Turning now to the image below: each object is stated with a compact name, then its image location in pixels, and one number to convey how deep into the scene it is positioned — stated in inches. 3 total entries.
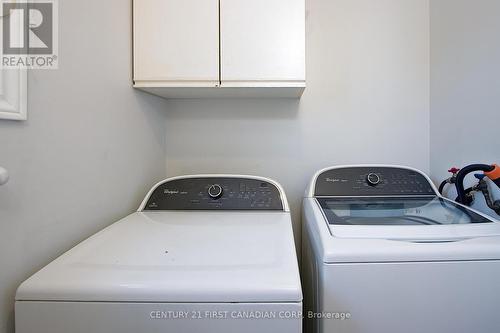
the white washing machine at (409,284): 27.7
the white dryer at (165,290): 21.9
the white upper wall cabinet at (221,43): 45.8
